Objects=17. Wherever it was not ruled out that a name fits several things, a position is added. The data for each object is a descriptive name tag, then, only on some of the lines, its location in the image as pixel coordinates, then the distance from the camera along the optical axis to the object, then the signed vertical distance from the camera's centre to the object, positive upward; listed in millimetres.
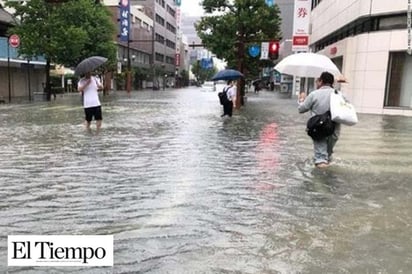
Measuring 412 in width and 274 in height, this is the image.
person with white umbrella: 8078 -518
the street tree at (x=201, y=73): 123112 +17
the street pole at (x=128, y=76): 52125 -626
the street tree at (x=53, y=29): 28656 +2395
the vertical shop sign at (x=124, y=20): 55959 +5976
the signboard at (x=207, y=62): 68125 +1596
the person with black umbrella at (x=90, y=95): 12180 -674
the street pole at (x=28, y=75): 34047 -657
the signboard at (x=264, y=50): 26828 +1420
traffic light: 24547 +1362
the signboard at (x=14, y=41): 27927 +1509
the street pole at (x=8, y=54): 29812 +736
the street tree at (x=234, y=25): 28547 +2983
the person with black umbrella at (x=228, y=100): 18328 -1003
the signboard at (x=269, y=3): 30766 +4800
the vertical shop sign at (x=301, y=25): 25641 +3027
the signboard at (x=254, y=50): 28909 +1513
